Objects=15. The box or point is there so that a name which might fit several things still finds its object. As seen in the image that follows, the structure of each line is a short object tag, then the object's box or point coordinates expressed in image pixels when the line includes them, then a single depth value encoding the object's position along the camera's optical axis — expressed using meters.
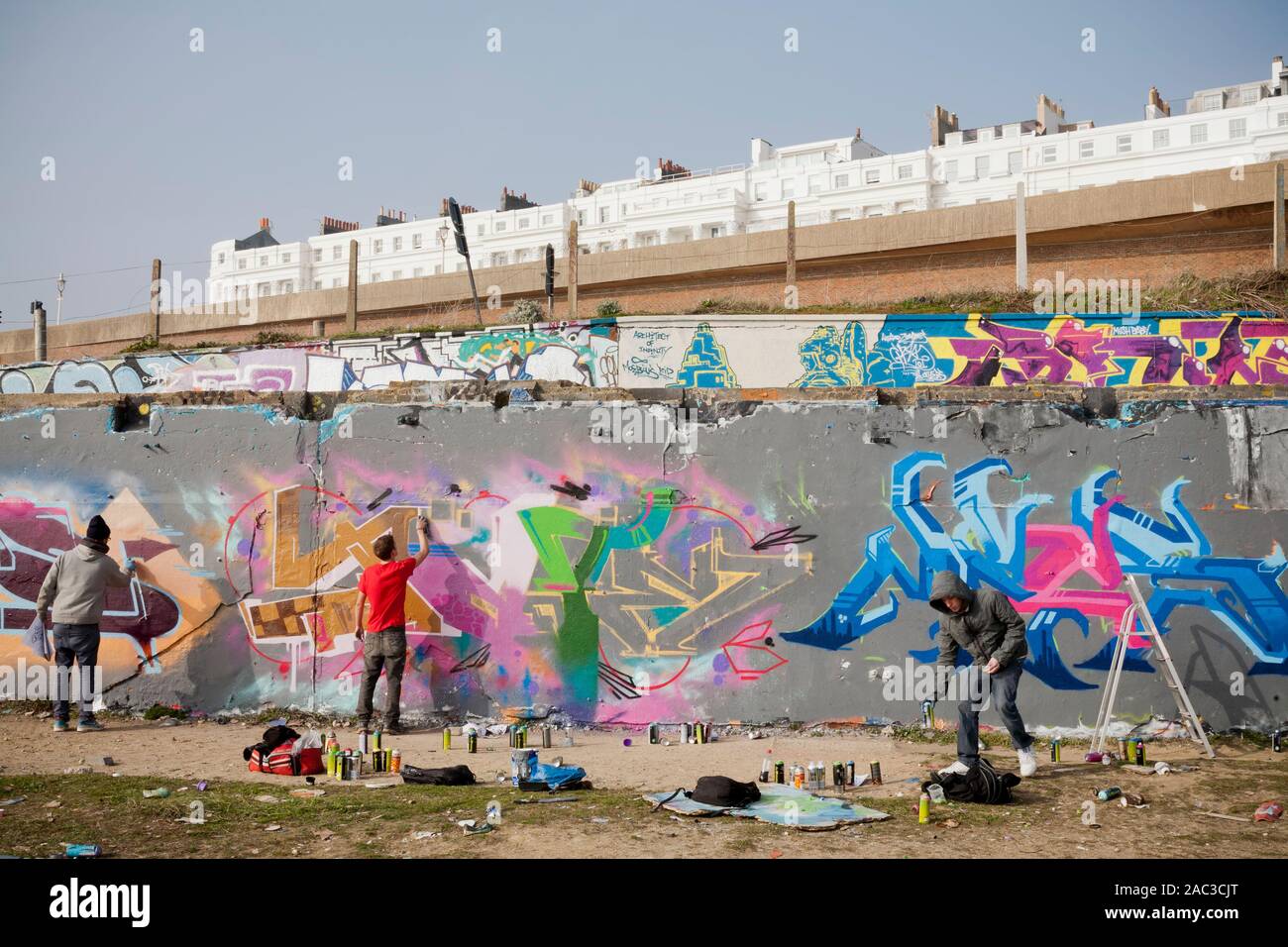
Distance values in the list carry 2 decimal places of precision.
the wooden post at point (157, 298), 27.34
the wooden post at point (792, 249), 22.31
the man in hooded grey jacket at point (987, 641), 7.09
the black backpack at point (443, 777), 7.10
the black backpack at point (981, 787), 6.54
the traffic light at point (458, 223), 22.14
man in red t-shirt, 8.69
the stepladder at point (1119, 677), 7.93
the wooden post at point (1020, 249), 20.53
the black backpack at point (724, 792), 6.41
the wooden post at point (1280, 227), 19.70
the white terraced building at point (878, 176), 55.53
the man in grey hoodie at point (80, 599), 8.84
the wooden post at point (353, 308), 23.72
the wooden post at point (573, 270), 20.97
